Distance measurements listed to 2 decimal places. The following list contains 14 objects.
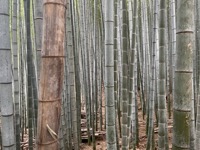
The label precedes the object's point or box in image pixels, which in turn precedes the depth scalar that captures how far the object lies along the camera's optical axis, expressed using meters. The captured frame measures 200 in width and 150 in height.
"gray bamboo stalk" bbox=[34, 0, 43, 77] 1.32
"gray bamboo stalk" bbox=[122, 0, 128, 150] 2.19
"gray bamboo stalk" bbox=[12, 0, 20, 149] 2.18
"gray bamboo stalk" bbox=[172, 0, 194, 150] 0.97
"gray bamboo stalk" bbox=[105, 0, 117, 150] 1.81
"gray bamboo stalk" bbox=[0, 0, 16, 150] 1.42
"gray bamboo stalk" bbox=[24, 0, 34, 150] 2.06
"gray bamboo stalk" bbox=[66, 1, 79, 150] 2.53
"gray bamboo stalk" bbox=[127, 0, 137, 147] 2.62
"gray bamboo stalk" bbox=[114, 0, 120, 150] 2.49
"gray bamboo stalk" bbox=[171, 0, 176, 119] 2.88
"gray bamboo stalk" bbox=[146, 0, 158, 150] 2.87
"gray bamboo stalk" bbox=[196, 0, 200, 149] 3.32
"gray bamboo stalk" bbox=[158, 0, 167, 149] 1.95
